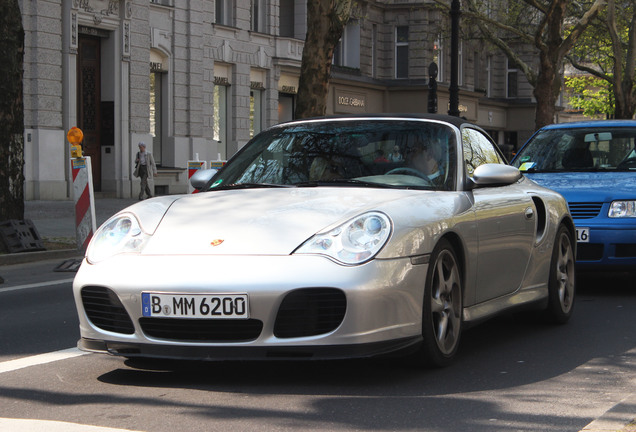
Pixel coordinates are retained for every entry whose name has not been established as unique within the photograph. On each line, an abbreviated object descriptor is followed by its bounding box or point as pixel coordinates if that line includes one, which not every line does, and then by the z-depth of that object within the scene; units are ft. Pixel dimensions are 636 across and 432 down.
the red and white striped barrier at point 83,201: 45.16
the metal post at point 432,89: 78.48
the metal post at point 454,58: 78.79
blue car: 31.22
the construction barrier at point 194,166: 64.03
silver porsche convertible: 16.75
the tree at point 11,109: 46.37
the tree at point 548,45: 98.73
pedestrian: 95.61
